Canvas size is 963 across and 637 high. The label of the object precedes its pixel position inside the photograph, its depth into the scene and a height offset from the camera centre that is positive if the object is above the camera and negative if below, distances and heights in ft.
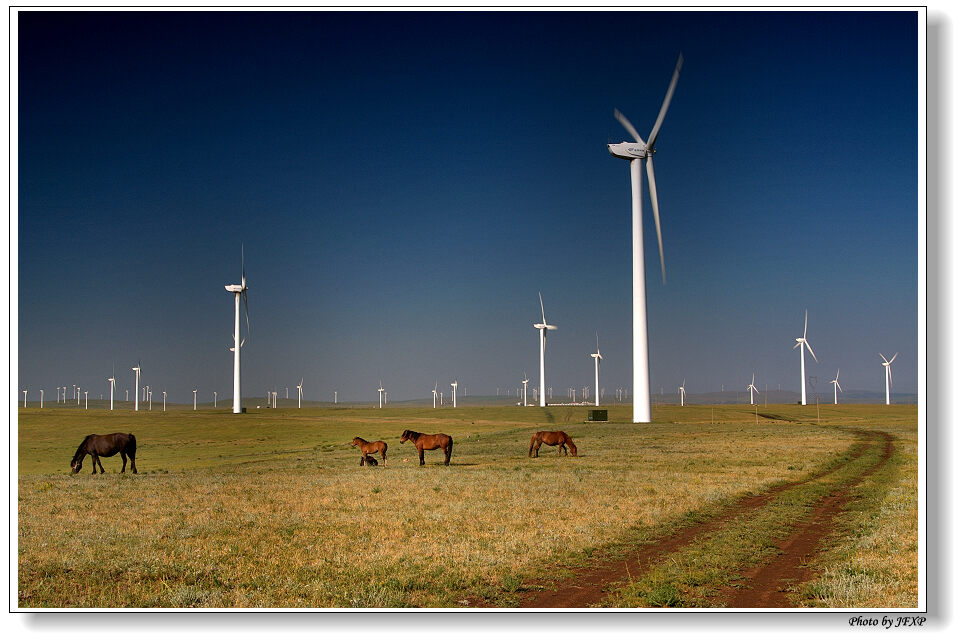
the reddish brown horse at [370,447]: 112.14 -14.45
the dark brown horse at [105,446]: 116.06 -14.81
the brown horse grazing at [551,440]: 121.60 -14.48
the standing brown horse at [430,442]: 112.37 -13.73
